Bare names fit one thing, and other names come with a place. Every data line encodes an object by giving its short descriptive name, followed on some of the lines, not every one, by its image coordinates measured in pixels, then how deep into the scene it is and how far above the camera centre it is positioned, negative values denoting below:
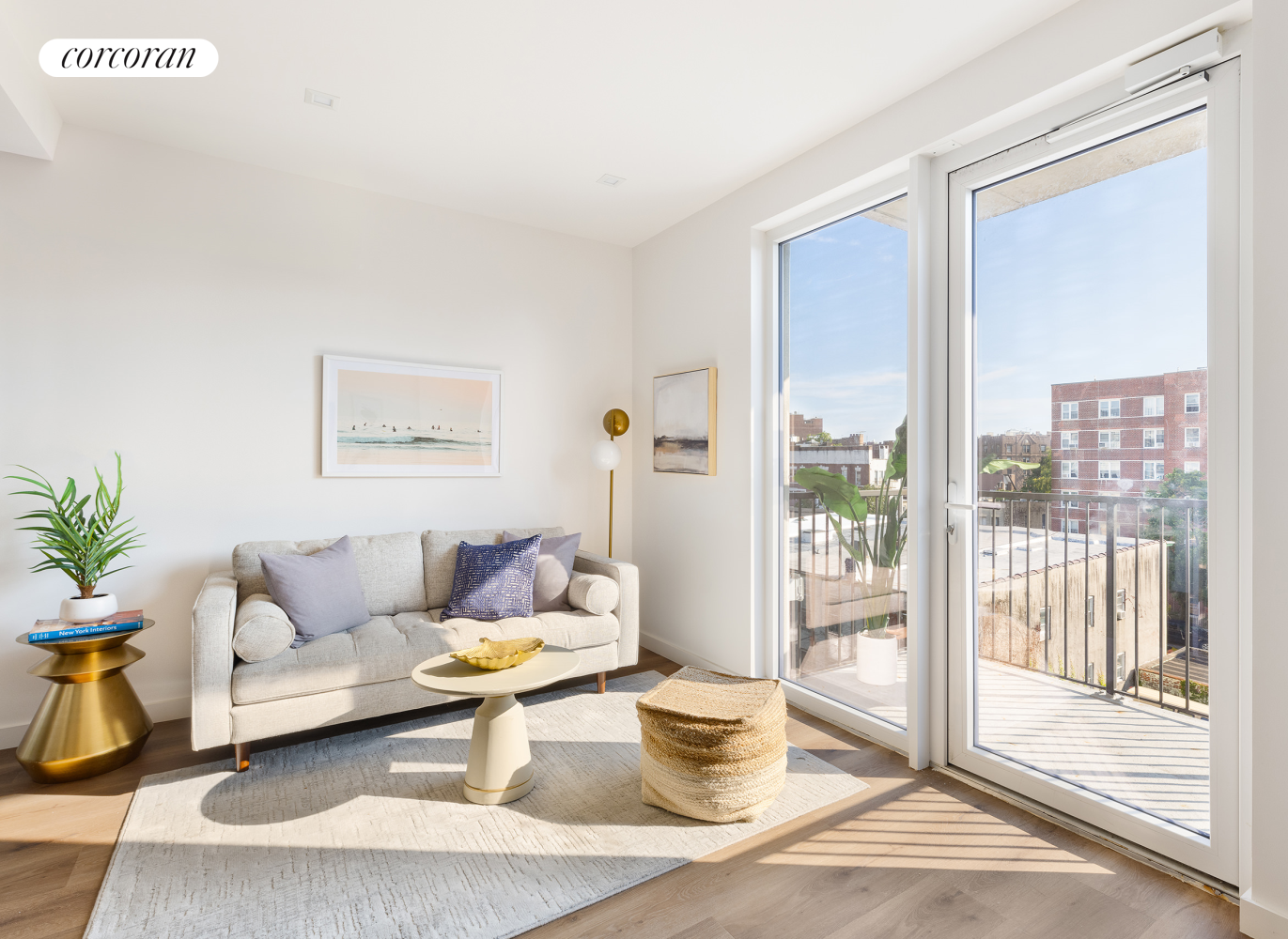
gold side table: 2.51 -0.98
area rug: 1.81 -1.22
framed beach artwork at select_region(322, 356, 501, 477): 3.60 +0.29
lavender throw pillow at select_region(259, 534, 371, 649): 2.89 -0.55
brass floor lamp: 4.19 +0.12
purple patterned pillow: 3.33 -0.57
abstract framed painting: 3.84 +0.29
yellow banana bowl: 2.46 -0.71
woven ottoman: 2.24 -0.99
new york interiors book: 2.54 -0.63
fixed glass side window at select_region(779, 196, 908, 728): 2.96 +0.05
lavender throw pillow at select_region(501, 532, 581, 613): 3.51 -0.58
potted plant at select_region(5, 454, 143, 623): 2.64 -0.32
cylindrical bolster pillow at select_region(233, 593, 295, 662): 2.58 -0.65
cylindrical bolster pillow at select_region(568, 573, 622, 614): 3.45 -0.66
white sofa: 2.51 -0.78
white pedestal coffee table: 2.36 -0.96
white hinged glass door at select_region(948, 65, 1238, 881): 1.96 +0.00
